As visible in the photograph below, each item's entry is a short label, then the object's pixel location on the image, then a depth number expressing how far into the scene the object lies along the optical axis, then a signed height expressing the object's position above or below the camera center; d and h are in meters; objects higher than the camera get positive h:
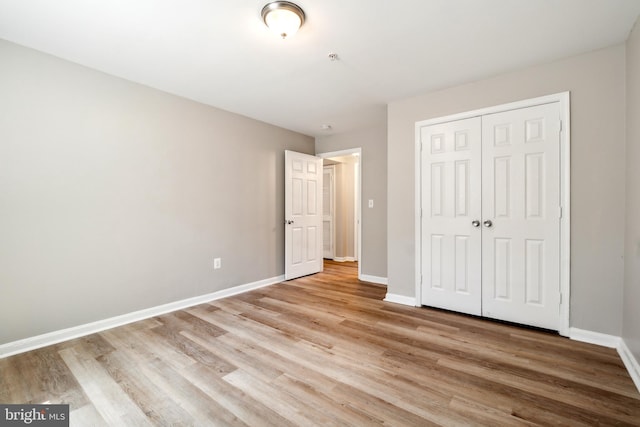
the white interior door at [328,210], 6.50 -0.01
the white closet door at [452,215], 2.91 -0.06
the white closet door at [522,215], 2.52 -0.06
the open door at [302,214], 4.46 -0.07
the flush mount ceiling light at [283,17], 1.80 +1.26
